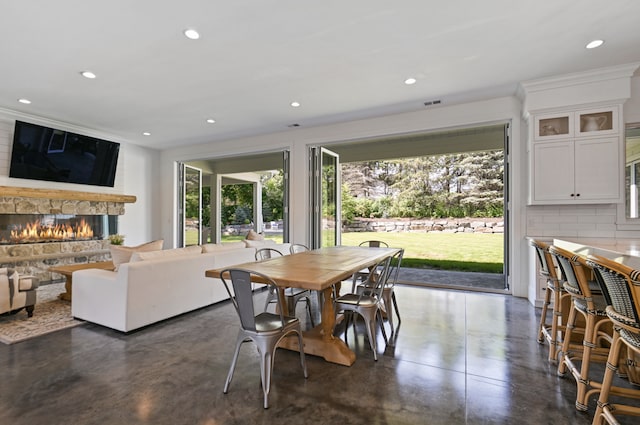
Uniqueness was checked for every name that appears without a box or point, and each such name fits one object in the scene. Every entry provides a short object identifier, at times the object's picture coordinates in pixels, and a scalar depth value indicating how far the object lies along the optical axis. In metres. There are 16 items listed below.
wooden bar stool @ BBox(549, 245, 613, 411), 1.90
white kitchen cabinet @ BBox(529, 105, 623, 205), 3.72
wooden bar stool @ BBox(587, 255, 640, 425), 1.37
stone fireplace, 5.26
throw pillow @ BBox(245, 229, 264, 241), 5.31
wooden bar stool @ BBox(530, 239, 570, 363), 2.51
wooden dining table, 2.12
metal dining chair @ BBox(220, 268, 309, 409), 1.92
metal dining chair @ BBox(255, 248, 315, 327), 3.12
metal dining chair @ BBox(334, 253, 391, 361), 2.60
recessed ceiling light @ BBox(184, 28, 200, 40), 2.92
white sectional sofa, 3.10
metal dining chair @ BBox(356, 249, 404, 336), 3.16
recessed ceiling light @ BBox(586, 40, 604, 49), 3.08
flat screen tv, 5.29
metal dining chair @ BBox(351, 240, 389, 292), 3.62
